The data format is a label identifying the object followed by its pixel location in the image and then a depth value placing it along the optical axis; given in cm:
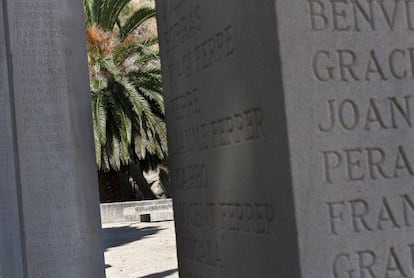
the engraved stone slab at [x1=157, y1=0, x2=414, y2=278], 237
